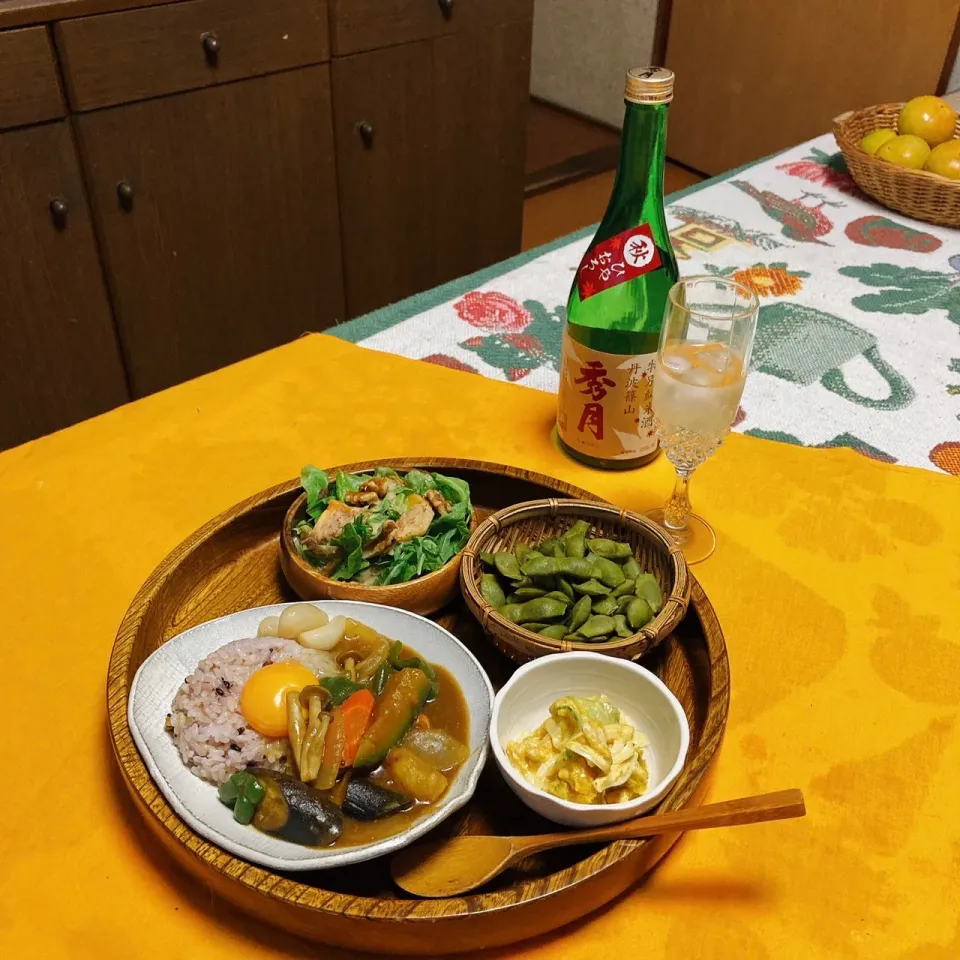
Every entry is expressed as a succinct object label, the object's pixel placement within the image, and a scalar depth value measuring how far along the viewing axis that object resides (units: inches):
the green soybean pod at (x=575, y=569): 31.8
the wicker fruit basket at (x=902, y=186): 61.2
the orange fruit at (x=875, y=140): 65.5
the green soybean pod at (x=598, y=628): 29.8
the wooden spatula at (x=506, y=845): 23.8
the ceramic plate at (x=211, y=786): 24.0
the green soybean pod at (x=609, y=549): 33.3
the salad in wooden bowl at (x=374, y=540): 32.6
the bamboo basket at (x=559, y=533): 29.4
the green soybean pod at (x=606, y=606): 30.8
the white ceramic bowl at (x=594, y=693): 26.8
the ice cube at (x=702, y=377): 34.7
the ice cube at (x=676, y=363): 35.1
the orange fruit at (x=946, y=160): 61.3
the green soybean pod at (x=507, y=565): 32.3
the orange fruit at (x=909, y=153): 63.2
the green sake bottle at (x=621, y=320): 37.9
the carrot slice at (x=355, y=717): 27.1
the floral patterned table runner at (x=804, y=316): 46.3
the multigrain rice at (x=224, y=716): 26.8
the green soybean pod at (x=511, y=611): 30.9
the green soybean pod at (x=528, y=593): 31.8
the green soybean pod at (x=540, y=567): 31.8
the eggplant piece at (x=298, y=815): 25.0
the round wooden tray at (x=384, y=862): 22.5
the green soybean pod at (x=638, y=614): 30.2
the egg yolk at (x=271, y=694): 27.8
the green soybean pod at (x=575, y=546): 32.9
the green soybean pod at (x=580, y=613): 30.6
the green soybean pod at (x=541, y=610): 30.7
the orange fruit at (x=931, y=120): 64.3
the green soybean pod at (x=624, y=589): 31.7
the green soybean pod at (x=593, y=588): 31.4
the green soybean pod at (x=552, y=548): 33.0
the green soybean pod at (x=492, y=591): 31.7
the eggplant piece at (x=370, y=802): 25.6
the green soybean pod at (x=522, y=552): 32.9
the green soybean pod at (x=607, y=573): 32.0
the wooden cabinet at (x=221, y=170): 70.6
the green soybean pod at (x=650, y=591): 31.2
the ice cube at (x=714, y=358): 35.4
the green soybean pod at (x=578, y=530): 33.8
